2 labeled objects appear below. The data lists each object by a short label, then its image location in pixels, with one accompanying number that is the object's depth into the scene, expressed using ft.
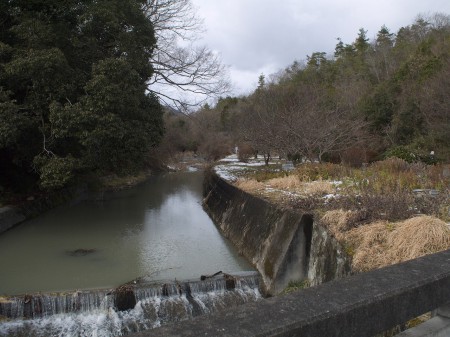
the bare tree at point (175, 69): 65.72
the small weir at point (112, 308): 24.09
